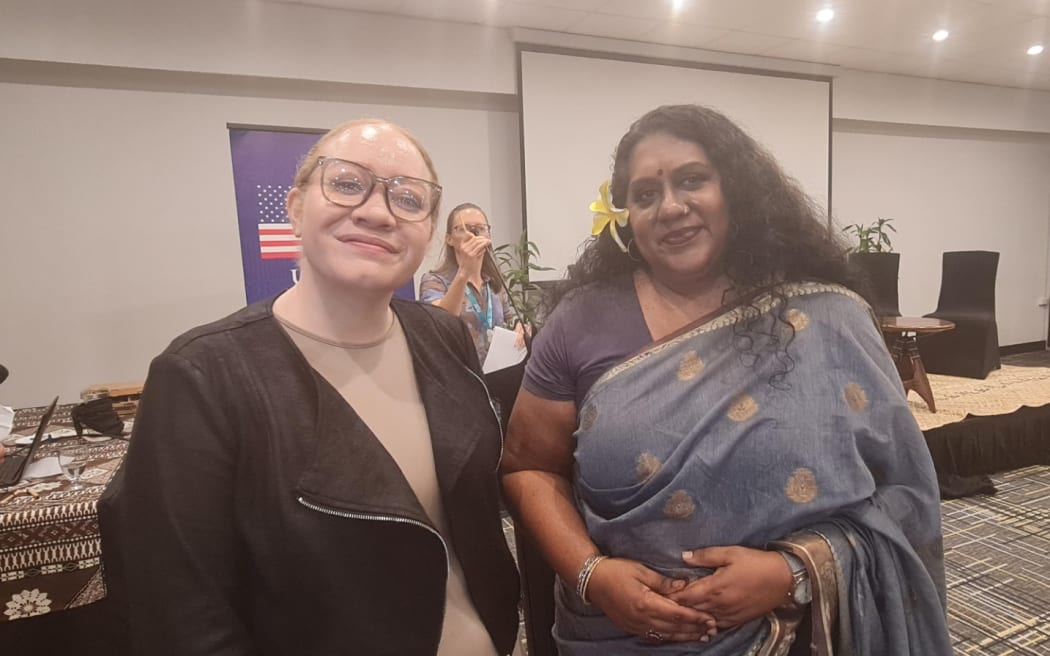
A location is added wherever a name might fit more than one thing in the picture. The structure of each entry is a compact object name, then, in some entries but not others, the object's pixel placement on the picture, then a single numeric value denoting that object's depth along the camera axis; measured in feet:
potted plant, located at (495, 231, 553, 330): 11.84
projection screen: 14.42
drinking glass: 4.29
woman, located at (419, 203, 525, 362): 7.94
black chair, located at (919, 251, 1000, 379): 16.02
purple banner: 12.75
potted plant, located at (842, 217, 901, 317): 16.88
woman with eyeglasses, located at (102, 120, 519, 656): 2.42
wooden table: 12.71
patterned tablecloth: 3.75
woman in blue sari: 3.06
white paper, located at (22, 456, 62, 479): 4.35
